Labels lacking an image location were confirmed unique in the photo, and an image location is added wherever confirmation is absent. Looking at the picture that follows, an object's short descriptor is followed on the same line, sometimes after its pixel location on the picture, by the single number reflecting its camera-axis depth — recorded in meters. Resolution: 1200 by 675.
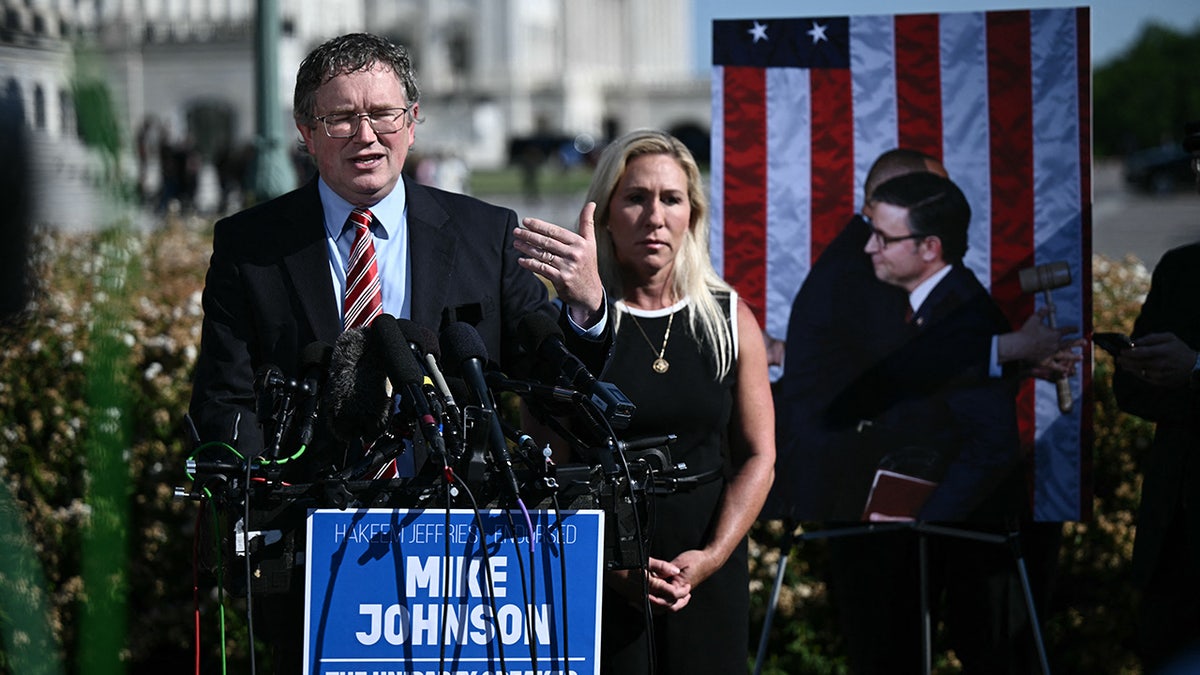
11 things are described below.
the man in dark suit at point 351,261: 5.59
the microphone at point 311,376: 4.83
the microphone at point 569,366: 4.75
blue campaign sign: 4.84
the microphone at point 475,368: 4.64
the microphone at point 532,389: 4.81
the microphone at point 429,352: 4.62
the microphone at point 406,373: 4.45
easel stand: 8.34
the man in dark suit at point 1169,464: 7.55
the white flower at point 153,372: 10.67
